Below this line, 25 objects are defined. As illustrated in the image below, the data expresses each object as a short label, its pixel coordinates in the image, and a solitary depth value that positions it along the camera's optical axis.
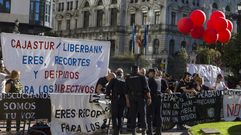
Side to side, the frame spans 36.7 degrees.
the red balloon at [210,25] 14.06
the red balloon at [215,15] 14.18
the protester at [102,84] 9.70
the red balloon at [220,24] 13.89
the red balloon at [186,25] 14.35
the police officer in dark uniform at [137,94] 8.93
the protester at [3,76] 9.14
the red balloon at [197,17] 14.24
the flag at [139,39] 51.95
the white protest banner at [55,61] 9.25
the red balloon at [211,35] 13.94
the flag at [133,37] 54.88
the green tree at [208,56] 36.91
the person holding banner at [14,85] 8.67
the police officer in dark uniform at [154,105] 9.33
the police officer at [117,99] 8.96
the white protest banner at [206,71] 13.67
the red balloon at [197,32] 14.37
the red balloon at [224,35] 14.12
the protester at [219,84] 12.59
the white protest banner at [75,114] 8.72
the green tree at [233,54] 31.20
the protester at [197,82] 11.29
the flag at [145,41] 56.89
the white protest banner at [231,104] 12.10
